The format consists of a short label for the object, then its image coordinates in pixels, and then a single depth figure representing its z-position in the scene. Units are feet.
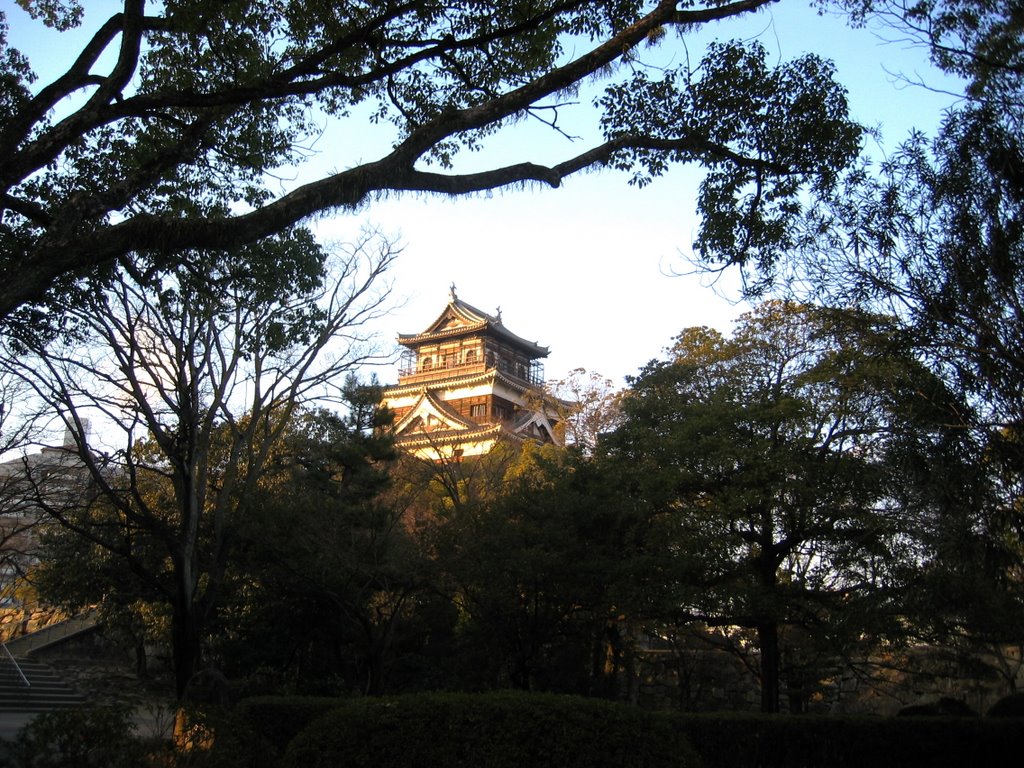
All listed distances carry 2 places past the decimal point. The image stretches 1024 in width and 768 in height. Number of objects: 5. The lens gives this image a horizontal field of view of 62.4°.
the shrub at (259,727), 21.29
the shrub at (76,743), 19.65
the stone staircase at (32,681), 46.16
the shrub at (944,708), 39.58
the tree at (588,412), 63.41
